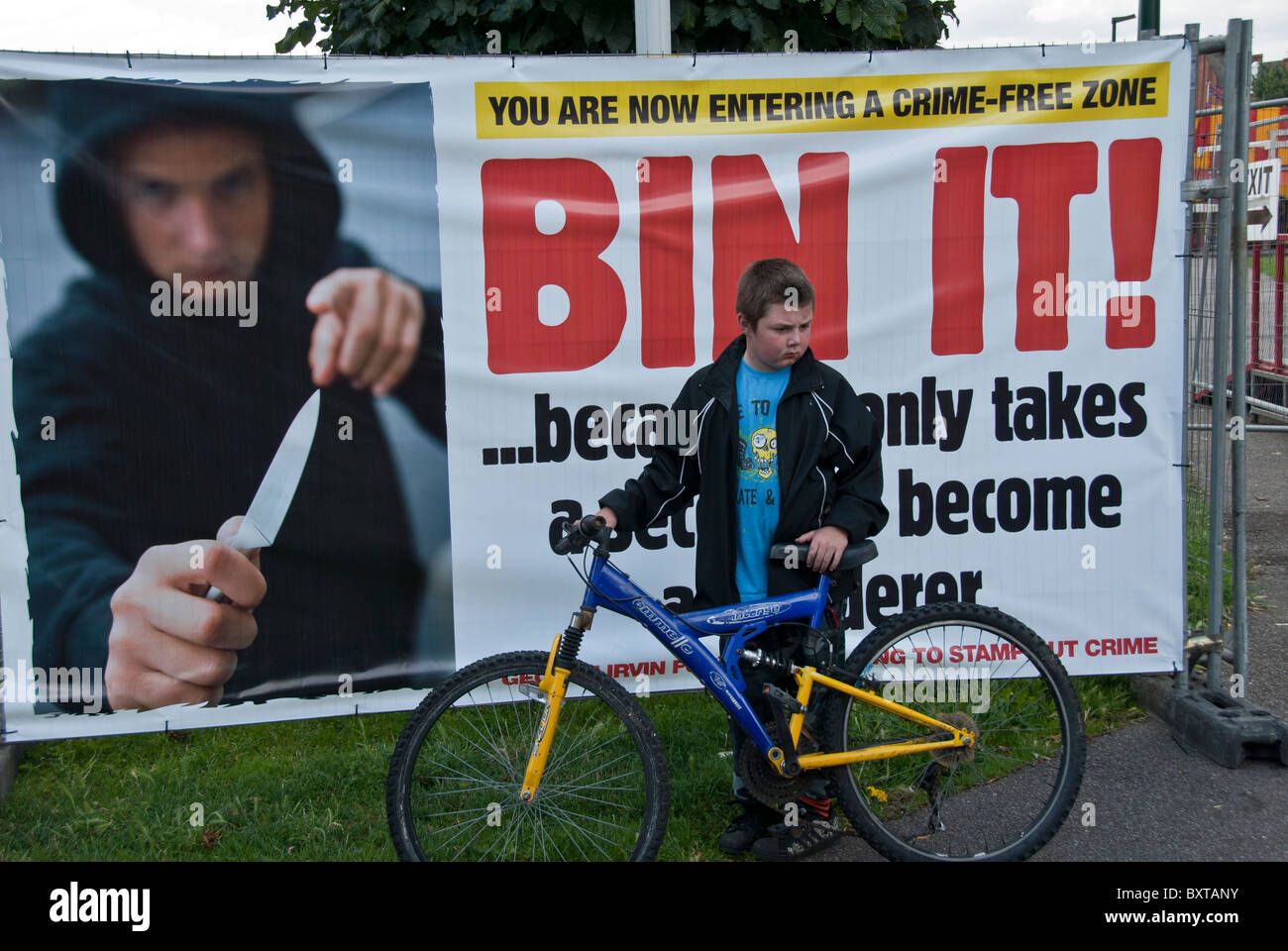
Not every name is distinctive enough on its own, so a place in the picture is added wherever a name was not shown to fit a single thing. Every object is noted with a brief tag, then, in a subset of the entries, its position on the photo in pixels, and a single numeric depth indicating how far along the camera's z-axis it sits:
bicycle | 3.24
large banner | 4.20
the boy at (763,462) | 3.41
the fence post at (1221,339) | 4.32
